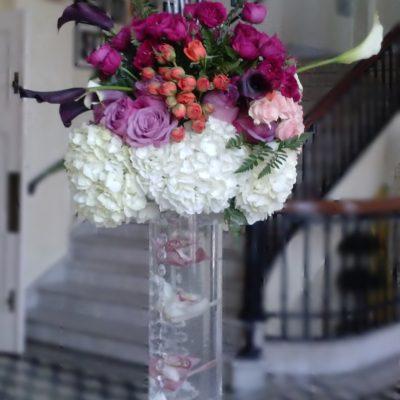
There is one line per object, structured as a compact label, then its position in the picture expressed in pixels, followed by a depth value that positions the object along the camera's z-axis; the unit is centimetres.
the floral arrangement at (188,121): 88
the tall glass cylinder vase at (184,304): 99
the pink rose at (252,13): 92
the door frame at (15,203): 270
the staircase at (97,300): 262
